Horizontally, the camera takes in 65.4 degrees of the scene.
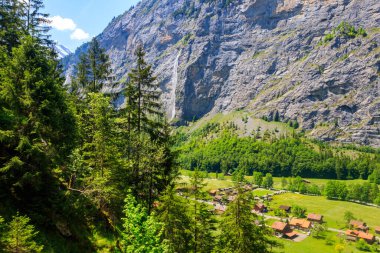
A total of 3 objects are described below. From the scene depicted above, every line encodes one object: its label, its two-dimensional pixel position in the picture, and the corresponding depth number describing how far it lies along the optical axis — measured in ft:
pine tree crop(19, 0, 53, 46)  121.45
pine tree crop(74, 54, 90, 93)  136.05
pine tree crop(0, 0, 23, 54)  99.57
